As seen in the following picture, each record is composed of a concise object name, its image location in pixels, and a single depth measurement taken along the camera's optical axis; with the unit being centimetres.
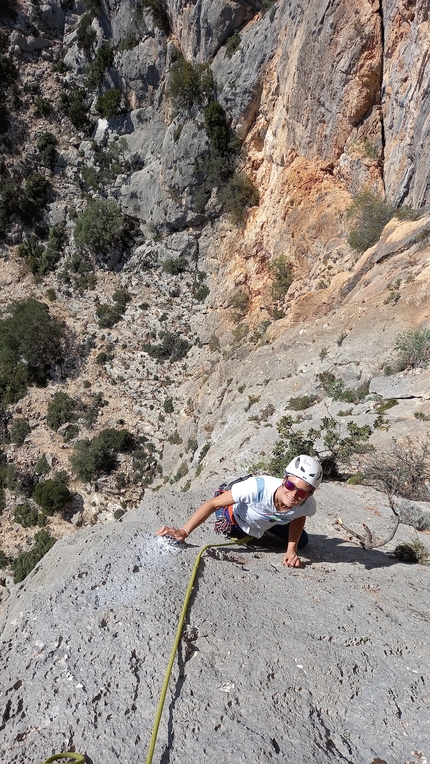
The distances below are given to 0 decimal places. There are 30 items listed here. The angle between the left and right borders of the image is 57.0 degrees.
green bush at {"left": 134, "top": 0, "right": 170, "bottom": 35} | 1930
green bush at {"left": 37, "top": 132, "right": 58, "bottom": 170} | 2156
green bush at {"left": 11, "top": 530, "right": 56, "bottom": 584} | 1262
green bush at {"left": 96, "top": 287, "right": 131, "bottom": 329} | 1855
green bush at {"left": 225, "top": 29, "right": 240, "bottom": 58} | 1634
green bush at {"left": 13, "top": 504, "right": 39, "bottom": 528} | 1415
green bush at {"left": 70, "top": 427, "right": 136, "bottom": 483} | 1468
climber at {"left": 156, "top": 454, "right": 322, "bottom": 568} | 268
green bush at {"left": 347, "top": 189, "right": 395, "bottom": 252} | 1120
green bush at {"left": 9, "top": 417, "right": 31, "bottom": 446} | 1589
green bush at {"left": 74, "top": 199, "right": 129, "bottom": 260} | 2016
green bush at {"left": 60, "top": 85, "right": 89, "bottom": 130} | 2197
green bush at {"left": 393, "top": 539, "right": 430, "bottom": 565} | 345
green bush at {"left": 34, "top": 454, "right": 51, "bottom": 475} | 1530
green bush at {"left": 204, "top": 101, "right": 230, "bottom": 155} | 1673
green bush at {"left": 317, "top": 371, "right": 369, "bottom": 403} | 782
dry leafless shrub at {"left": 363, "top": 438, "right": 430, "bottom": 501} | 489
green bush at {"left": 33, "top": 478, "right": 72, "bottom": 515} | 1413
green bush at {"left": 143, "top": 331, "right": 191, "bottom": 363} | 1739
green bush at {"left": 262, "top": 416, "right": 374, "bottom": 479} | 557
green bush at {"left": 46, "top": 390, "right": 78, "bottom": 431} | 1631
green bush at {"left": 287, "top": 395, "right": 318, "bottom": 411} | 861
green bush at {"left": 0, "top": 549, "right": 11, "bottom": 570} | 1311
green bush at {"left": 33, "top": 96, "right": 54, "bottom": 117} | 2192
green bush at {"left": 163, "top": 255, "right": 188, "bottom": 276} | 1886
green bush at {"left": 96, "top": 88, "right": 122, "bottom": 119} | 2123
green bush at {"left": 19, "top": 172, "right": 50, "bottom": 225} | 2116
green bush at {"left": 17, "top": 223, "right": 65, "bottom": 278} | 2059
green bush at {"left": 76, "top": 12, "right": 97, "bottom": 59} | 2195
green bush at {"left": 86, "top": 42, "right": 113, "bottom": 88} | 2136
